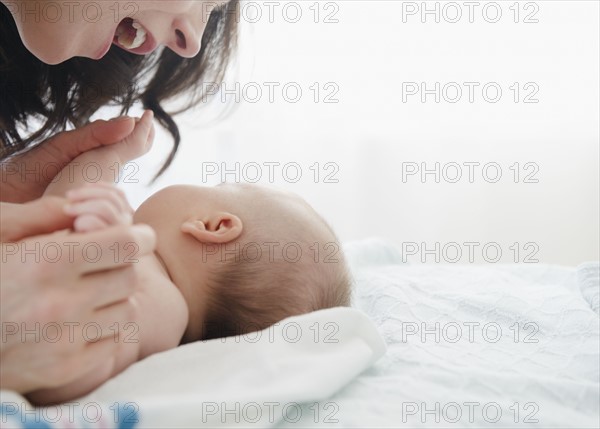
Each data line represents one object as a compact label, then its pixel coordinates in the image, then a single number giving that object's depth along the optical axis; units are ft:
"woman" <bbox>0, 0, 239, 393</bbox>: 2.10
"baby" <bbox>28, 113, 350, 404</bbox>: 2.89
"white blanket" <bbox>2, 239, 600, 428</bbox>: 2.38
